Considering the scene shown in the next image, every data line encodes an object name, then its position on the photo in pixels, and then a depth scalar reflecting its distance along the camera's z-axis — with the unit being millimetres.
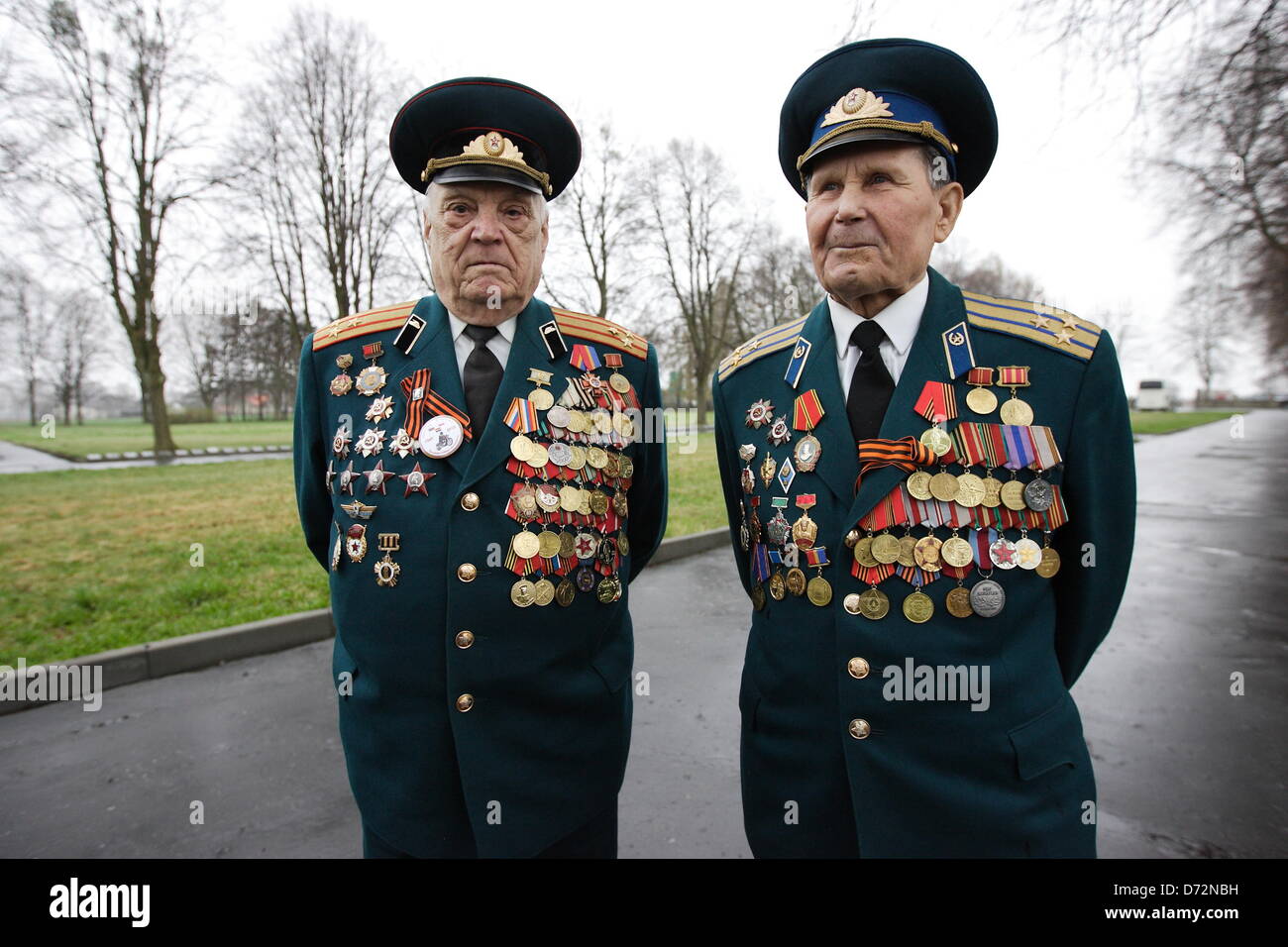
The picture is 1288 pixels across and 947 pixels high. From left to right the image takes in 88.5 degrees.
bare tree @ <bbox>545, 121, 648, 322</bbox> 23891
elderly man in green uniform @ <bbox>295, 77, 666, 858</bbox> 1689
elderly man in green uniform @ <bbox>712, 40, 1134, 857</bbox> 1467
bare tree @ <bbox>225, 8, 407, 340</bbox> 17219
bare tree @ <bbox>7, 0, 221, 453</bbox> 14133
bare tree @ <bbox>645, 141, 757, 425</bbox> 27922
